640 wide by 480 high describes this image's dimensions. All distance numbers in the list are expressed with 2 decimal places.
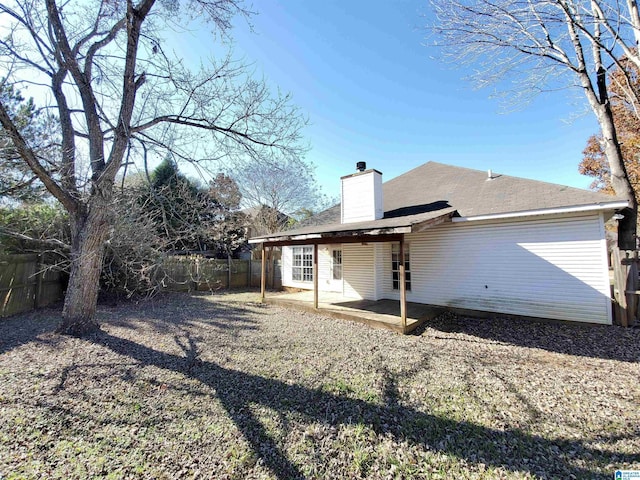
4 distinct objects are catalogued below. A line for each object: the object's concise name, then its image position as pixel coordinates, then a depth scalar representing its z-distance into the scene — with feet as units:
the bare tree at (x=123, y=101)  16.11
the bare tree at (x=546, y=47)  23.40
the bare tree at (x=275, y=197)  67.82
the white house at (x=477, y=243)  19.90
